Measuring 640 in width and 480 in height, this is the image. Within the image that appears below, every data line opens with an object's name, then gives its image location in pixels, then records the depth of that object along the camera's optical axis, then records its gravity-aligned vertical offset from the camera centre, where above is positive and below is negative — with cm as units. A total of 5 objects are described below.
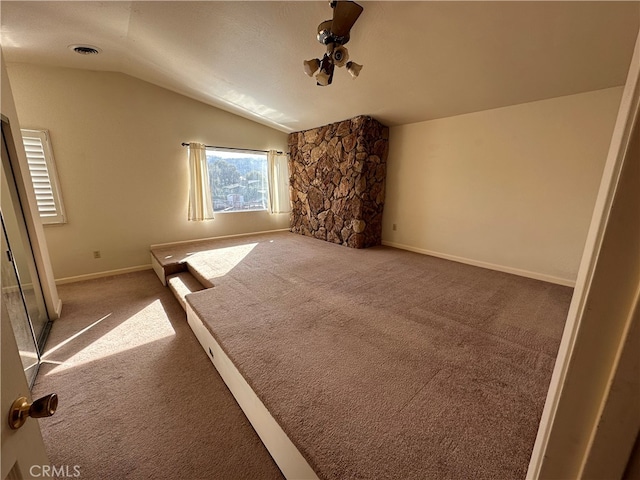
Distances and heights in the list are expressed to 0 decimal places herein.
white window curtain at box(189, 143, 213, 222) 404 -5
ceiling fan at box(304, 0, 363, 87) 167 +105
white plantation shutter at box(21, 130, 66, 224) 295 +6
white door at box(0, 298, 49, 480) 50 -52
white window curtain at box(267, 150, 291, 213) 500 +3
